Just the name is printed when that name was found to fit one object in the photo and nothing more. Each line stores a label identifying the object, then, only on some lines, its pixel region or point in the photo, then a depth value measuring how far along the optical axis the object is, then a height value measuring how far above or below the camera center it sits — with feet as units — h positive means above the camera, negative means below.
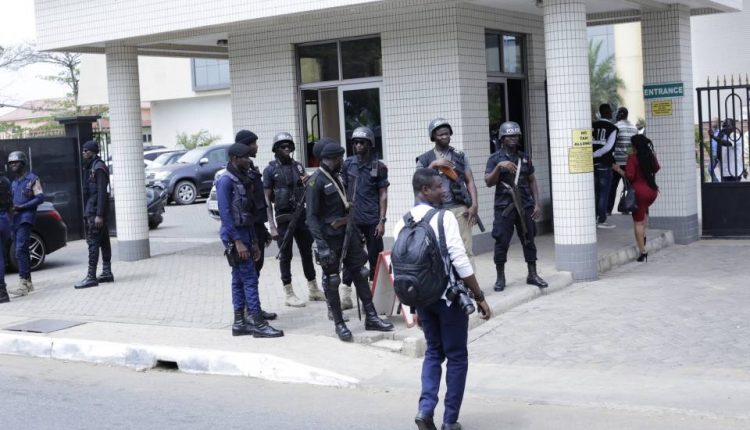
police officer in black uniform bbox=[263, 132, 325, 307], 33.91 -1.40
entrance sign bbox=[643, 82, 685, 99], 47.34 +2.00
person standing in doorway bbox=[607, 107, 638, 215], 53.16 -0.31
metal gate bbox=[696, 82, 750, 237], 47.75 -2.76
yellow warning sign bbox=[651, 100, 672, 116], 47.85 +1.17
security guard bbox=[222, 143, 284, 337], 29.81 -2.57
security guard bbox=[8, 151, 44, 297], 40.81 -1.74
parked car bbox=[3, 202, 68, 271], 49.11 -3.72
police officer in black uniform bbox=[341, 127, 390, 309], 31.71 -1.33
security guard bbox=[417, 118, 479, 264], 31.89 -1.30
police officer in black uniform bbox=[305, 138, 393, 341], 29.27 -2.60
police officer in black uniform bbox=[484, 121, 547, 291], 34.68 -2.05
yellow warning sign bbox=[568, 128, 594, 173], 38.06 -0.68
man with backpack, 19.93 -2.94
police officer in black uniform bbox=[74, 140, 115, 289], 40.78 -1.82
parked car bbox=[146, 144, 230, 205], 88.99 -1.57
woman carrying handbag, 41.34 -1.73
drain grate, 33.73 -5.63
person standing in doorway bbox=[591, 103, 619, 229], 51.21 -1.44
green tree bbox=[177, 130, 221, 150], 154.61 +2.81
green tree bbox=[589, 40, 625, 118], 169.68 +9.40
